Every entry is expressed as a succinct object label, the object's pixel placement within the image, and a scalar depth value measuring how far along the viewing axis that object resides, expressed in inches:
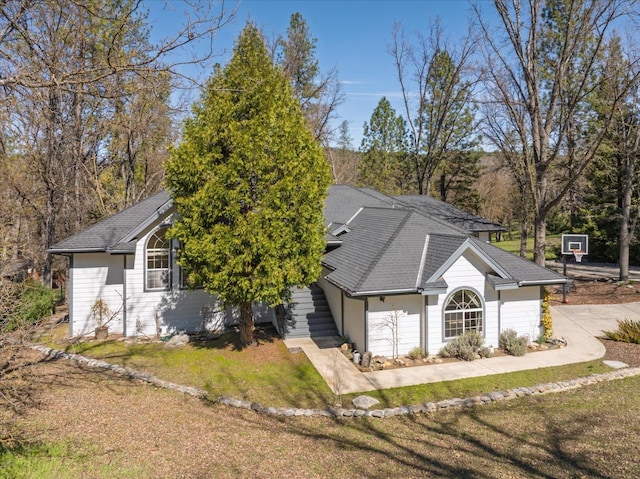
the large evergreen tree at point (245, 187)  445.4
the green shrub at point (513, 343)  508.1
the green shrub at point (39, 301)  587.5
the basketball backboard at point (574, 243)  879.5
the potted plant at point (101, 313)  592.7
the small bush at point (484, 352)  504.3
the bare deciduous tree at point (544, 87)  710.5
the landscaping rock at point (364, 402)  375.9
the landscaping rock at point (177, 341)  546.3
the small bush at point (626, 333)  558.9
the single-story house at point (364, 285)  496.1
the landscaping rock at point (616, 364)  473.1
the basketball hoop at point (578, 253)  863.1
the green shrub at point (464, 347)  494.3
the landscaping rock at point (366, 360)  473.3
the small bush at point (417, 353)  490.6
